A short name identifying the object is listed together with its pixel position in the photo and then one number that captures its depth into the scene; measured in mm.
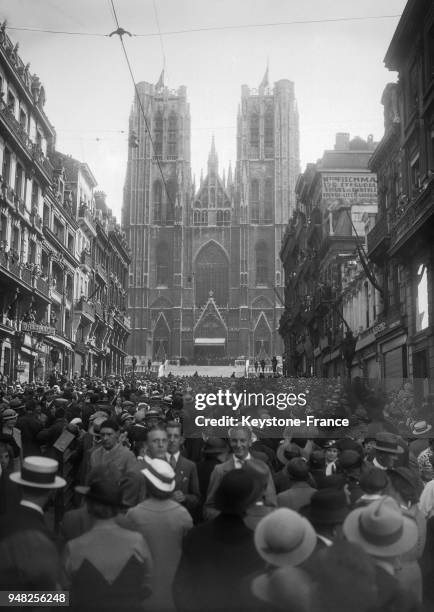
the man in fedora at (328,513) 4258
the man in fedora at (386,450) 6711
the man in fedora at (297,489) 5891
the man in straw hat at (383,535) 3748
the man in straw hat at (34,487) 4227
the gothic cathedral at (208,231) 90000
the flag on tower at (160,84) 97825
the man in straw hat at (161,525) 4426
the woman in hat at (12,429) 8670
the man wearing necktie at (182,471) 6836
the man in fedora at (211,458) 7652
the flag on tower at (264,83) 97750
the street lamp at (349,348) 32656
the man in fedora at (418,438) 9172
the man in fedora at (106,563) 4121
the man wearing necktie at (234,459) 6348
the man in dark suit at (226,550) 4109
